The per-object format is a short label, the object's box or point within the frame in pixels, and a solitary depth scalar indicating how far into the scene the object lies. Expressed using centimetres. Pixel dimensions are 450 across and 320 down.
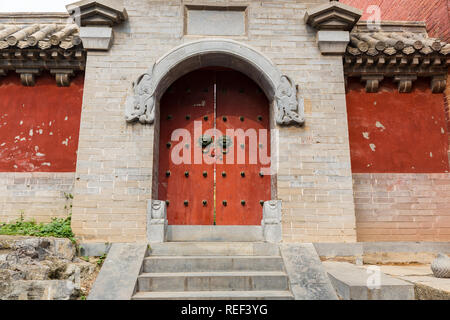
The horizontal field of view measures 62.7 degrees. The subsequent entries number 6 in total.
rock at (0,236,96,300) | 362
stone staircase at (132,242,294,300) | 410
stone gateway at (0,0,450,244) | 557
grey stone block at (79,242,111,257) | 514
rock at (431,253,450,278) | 418
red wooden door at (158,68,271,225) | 607
